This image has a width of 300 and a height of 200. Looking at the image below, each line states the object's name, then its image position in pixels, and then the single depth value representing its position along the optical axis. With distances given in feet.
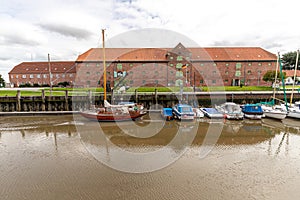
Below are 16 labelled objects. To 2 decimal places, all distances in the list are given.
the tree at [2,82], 149.79
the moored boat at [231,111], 51.06
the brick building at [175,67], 128.26
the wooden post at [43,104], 62.85
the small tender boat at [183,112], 49.21
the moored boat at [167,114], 50.75
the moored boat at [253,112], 51.60
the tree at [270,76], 108.88
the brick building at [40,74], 159.02
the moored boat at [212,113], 52.31
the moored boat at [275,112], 50.15
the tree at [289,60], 208.11
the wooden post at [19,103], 62.27
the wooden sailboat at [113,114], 47.39
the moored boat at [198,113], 53.70
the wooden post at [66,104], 63.77
